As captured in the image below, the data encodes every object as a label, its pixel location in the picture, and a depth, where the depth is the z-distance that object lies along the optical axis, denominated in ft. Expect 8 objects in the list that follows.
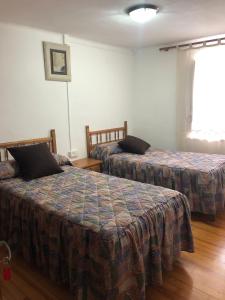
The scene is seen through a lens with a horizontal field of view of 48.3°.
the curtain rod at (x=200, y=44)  11.69
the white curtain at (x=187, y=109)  12.80
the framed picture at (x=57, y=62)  10.64
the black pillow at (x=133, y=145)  12.80
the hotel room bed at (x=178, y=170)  9.55
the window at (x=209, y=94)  11.97
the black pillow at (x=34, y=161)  8.80
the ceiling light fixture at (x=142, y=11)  7.89
